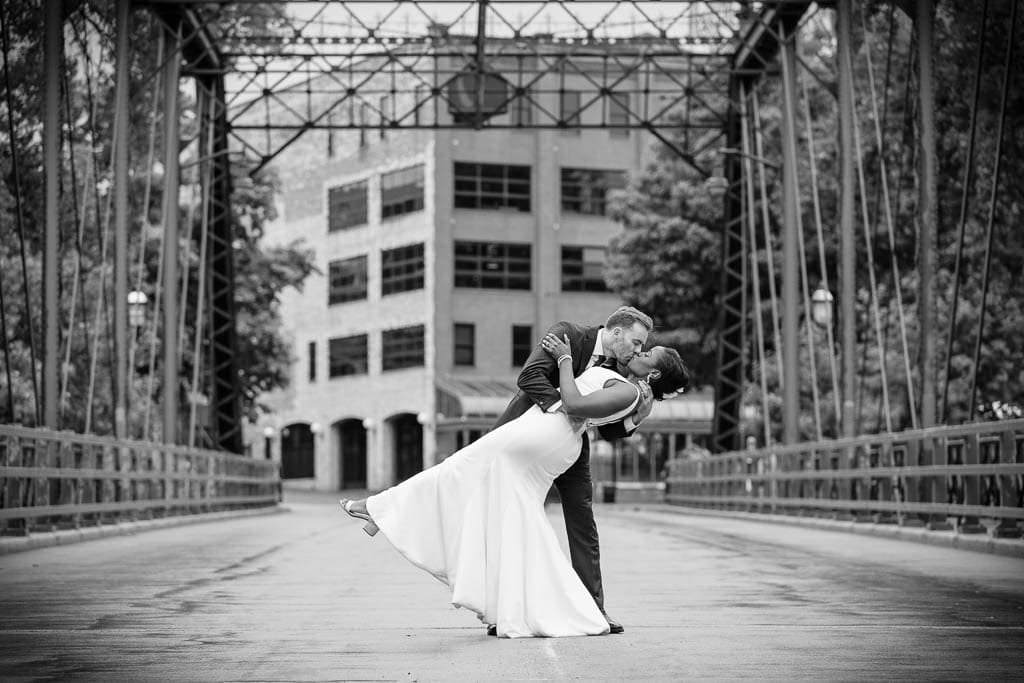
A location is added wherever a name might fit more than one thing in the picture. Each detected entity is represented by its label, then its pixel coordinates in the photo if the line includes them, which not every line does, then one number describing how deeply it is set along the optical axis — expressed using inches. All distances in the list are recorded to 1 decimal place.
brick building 2571.4
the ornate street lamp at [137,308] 1244.5
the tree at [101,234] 1029.2
